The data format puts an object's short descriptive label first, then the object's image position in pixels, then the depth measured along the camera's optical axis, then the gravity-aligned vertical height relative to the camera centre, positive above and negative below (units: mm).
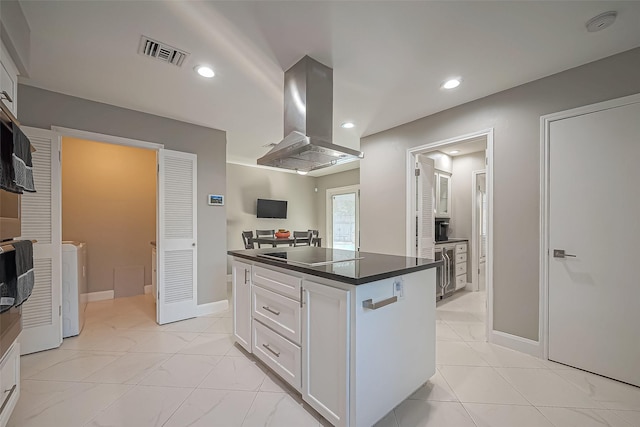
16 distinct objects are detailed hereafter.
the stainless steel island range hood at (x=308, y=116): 2059 +777
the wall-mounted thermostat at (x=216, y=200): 3570 +169
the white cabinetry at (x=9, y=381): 1371 -937
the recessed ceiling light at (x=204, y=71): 2211 +1198
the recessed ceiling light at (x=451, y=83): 2428 +1198
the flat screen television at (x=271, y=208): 6148 +91
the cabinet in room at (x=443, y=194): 4472 +320
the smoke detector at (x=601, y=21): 1650 +1216
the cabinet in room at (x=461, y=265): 4336 -866
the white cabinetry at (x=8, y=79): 1426 +771
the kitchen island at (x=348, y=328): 1395 -706
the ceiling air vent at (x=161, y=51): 1912 +1209
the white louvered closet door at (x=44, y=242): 2426 -277
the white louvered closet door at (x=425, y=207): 3398 +73
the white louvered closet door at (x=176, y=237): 3139 -297
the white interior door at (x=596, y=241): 1952 -225
